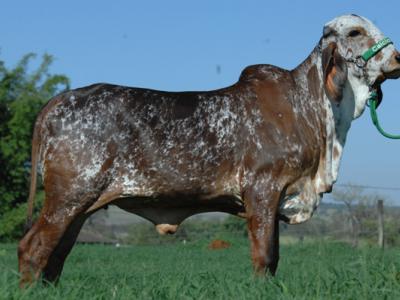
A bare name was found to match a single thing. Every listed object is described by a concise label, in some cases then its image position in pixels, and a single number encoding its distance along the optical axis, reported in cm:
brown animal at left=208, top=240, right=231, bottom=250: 3056
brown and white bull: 943
